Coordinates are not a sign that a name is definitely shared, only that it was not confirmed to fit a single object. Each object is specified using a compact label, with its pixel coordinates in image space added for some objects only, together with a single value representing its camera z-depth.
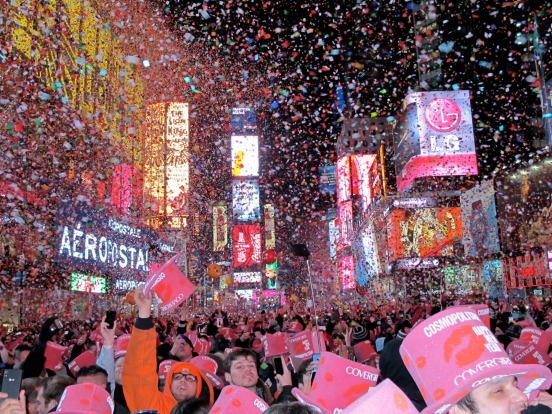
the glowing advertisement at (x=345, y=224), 77.81
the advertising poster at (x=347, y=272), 74.56
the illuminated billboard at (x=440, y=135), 49.69
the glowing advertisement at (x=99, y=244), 31.62
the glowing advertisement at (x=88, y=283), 33.81
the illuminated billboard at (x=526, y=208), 35.56
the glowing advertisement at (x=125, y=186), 44.66
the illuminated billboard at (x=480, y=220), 43.75
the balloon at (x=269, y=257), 25.02
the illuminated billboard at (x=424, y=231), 48.81
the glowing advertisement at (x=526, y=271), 34.50
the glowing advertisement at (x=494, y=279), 41.23
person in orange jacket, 4.42
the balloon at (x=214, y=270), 21.39
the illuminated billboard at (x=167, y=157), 57.00
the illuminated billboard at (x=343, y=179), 77.19
